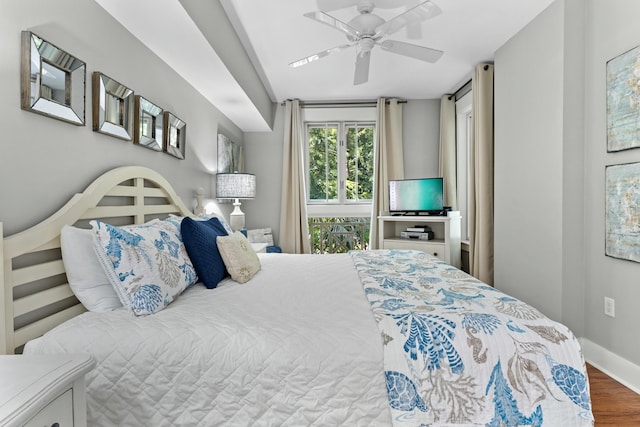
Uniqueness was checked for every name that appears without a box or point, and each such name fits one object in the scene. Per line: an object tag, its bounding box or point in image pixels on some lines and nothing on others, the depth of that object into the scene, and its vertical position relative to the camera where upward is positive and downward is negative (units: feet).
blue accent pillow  5.94 -0.74
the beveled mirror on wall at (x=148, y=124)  6.66 +1.78
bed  3.65 -1.66
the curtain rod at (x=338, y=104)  14.92 +4.67
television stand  12.78 -1.04
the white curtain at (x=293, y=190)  14.71 +0.89
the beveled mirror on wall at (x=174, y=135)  7.86 +1.85
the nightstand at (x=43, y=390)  2.30 -1.30
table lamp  11.21 +0.82
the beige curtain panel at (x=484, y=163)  11.00 +1.55
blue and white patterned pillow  4.43 -0.76
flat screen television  13.47 +0.61
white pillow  4.51 -0.83
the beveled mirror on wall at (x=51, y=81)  4.14 +1.72
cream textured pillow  6.35 -0.91
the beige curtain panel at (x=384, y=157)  14.56 +2.32
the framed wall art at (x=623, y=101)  6.19 +2.07
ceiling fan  6.66 +3.80
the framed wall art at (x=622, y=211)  6.22 +0.00
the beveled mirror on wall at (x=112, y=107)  5.46 +1.77
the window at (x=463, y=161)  14.01 +2.06
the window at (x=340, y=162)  15.66 +2.23
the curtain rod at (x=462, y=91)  12.89 +4.75
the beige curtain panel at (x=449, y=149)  14.32 +2.59
